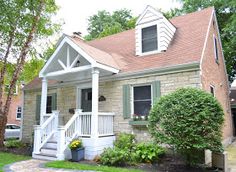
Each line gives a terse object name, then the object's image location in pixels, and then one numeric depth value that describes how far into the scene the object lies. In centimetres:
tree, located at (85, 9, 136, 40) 3167
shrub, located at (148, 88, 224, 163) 640
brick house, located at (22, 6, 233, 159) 870
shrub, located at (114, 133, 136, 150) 869
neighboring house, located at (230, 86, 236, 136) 1793
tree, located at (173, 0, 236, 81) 1694
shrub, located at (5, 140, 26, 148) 1202
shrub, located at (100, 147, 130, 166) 754
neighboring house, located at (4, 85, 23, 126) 2739
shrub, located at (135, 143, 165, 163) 766
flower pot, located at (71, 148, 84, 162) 824
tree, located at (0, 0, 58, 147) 1223
